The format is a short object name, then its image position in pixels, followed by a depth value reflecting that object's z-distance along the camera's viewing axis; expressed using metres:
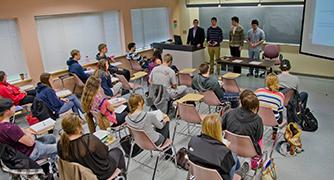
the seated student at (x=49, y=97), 4.35
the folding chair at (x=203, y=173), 2.35
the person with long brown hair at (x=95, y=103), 3.72
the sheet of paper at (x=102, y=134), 3.16
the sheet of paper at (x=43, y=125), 3.47
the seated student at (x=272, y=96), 3.70
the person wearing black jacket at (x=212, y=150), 2.38
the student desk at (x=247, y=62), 6.16
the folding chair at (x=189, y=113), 3.88
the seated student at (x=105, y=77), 5.07
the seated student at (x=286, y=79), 4.23
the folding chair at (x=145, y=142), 3.12
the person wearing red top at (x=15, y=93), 4.91
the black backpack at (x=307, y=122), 4.53
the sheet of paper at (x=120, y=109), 4.03
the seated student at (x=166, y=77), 4.92
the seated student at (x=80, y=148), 2.45
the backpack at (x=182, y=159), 3.69
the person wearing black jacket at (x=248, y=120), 2.95
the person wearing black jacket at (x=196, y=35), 8.20
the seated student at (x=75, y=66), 6.00
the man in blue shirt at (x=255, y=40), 7.48
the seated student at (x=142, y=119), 3.18
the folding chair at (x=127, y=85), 5.80
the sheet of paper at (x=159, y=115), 3.34
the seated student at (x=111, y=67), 6.57
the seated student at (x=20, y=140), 2.85
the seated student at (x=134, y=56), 7.22
